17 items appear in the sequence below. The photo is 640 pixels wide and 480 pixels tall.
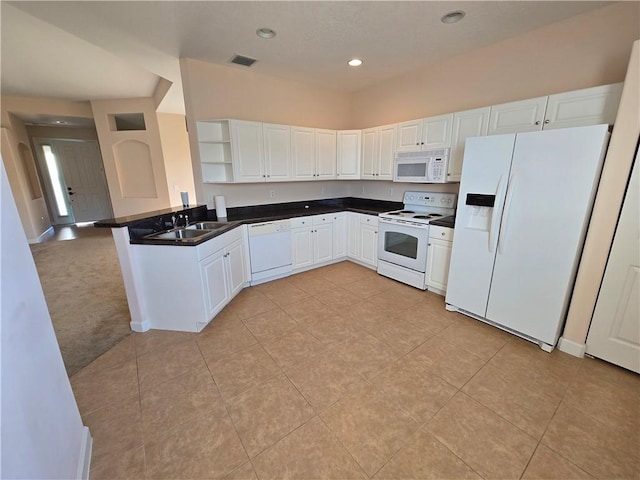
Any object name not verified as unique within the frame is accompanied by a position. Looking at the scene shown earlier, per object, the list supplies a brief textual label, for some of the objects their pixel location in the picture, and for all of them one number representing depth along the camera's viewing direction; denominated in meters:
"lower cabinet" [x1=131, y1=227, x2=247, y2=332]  2.39
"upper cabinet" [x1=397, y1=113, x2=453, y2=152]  3.11
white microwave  3.14
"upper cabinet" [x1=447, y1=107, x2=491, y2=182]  2.81
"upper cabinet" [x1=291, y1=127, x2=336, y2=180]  3.86
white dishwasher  3.41
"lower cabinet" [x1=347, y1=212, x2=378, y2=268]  3.86
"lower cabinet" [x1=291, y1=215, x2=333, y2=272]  3.76
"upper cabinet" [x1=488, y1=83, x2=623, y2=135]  2.10
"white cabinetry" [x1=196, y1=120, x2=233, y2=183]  3.34
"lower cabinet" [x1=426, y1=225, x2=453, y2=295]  2.98
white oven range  3.23
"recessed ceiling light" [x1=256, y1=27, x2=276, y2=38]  2.49
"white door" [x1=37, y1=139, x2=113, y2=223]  7.19
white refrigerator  1.97
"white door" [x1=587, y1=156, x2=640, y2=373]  1.86
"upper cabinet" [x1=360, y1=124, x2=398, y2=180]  3.71
